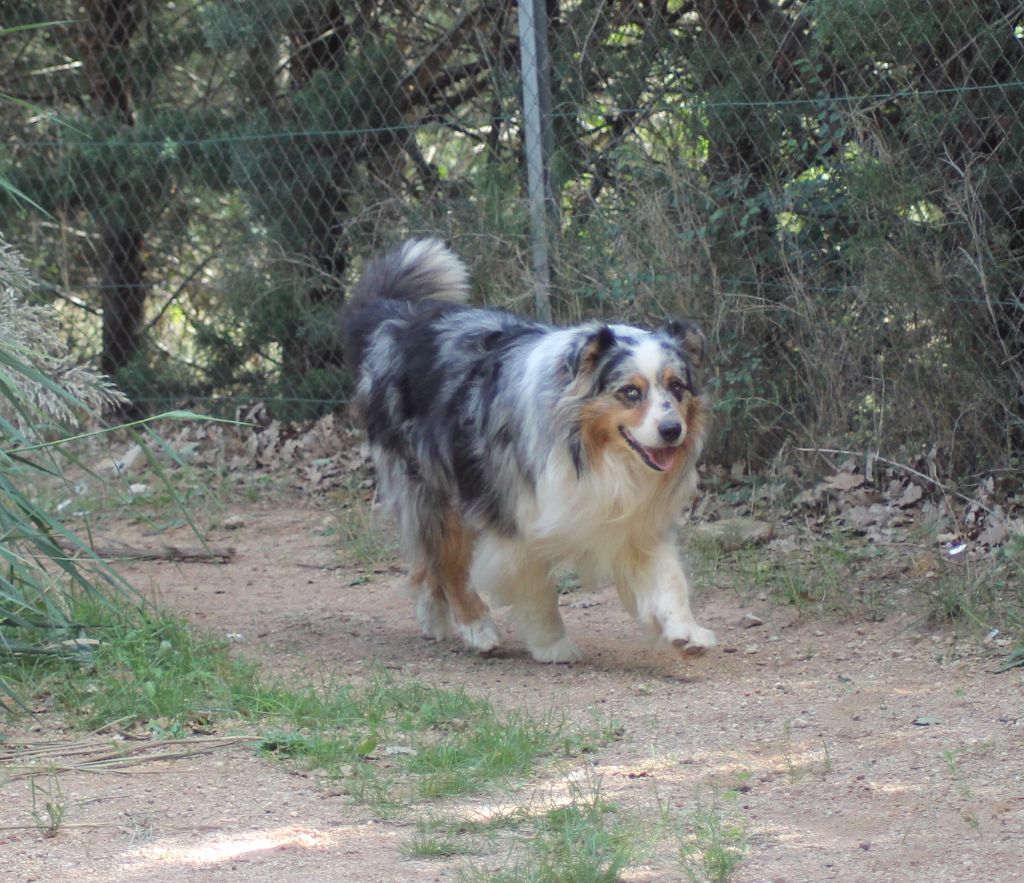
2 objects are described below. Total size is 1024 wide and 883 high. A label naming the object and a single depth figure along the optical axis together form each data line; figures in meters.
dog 9.67
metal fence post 14.90
